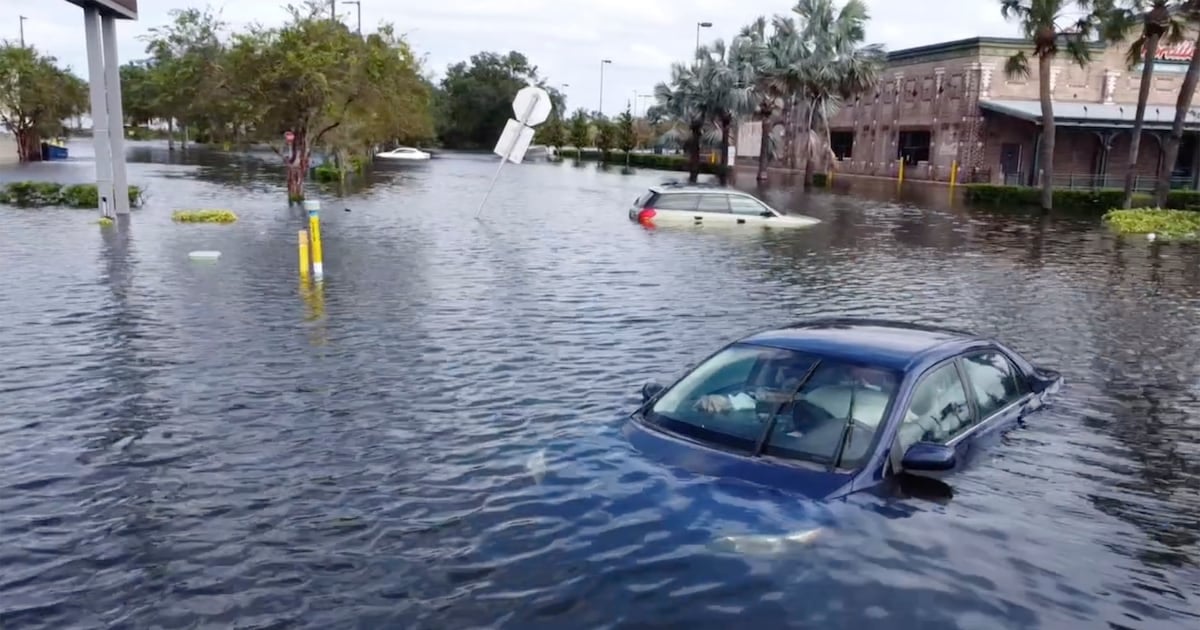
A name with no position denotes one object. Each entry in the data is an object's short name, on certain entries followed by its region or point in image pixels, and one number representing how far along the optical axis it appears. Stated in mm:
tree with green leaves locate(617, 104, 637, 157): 86438
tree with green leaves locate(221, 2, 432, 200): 30375
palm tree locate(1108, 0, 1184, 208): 32688
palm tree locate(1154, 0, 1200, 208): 32125
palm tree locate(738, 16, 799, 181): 54688
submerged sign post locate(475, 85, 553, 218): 24203
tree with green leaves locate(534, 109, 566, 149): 109375
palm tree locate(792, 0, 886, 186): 53438
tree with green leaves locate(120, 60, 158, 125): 97769
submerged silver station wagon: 25844
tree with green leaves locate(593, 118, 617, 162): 89550
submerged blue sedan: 6191
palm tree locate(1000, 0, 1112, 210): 34500
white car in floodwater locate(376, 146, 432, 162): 83500
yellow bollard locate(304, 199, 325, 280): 15773
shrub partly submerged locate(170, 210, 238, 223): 24906
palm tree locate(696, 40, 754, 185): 59531
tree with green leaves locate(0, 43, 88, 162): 59875
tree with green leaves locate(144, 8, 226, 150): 31797
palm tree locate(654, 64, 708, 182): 63906
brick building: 53125
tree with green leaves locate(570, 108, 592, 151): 100675
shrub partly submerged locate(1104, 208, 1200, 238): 28312
